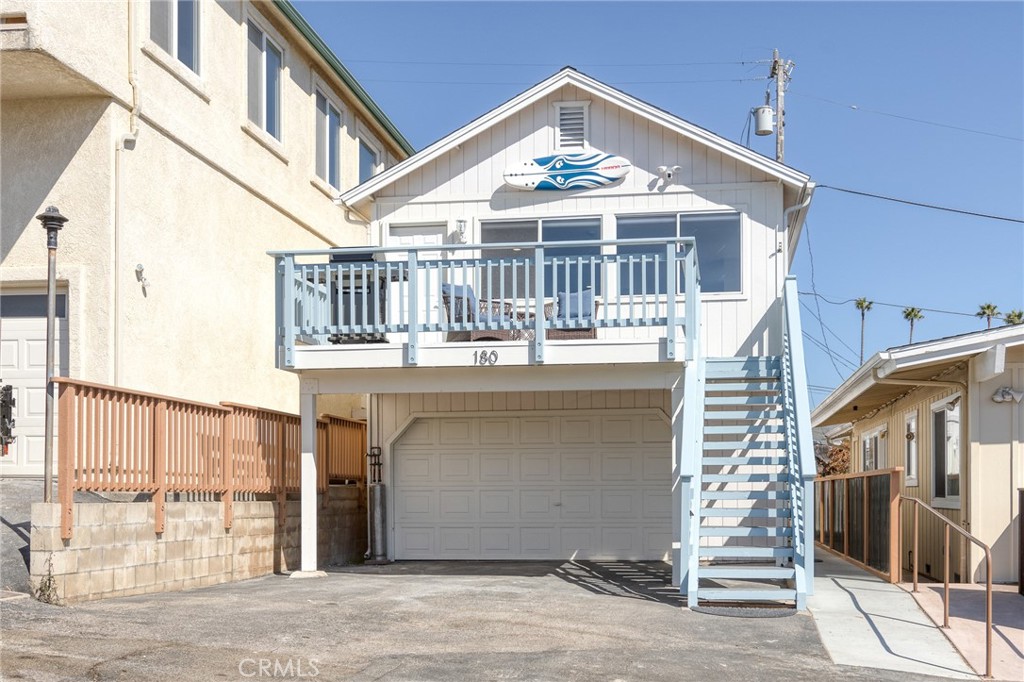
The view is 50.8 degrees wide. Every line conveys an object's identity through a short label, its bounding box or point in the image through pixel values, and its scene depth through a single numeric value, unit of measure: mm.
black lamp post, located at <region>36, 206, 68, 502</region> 8844
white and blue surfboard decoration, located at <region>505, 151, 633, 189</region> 14422
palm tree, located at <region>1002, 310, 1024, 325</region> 46284
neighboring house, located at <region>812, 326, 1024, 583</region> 11617
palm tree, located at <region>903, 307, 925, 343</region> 57500
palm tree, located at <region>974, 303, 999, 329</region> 49156
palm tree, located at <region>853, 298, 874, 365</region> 58688
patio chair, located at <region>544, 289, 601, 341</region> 11398
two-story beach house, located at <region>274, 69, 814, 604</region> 12391
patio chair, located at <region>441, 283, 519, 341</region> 11609
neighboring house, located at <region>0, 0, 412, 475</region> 11625
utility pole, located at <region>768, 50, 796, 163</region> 29328
